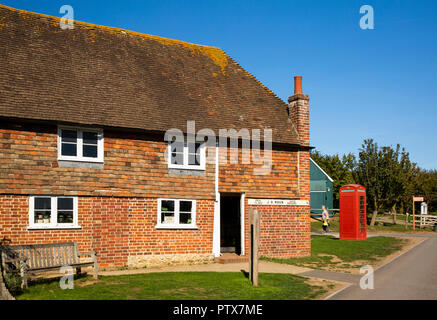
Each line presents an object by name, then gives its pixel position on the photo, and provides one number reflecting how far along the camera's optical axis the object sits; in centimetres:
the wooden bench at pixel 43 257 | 1139
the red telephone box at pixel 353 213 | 2528
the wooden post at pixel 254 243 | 1174
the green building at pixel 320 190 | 4697
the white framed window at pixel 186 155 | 1672
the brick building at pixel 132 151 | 1445
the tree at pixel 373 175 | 3603
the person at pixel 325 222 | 3164
